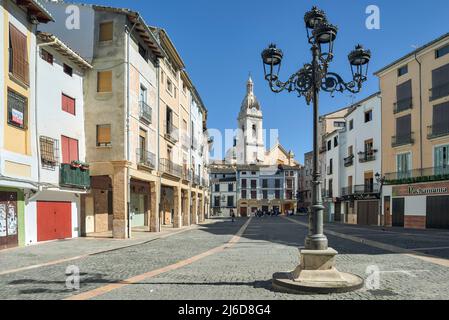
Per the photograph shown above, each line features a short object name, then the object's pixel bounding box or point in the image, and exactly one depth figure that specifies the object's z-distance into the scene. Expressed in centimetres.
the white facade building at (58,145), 1766
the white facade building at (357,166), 3738
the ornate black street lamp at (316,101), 772
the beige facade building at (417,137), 2927
